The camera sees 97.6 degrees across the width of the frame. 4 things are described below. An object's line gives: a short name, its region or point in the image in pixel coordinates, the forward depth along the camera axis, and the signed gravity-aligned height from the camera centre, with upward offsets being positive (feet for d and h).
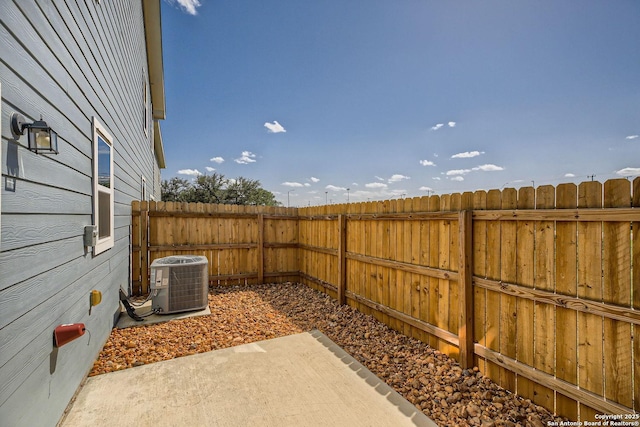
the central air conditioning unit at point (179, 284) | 14.03 -3.63
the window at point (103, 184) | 9.11 +1.10
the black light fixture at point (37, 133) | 4.60 +1.45
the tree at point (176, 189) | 81.76 +7.24
